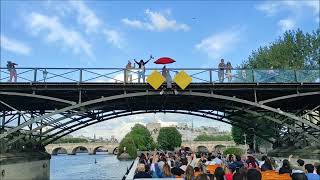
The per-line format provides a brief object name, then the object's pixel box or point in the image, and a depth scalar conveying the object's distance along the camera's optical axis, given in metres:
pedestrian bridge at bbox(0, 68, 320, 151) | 24.72
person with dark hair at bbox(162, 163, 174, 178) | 11.44
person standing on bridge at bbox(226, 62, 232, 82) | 25.70
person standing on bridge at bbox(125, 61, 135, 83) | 25.29
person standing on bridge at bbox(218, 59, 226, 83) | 25.76
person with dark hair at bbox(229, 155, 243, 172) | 13.40
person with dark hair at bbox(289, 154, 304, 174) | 11.89
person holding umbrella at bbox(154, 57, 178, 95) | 24.83
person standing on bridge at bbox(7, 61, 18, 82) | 24.91
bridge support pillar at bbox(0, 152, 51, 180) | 24.02
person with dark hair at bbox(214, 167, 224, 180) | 10.68
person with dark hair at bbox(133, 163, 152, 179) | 10.84
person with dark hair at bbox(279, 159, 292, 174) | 11.24
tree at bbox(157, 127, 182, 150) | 125.56
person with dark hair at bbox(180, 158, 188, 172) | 13.24
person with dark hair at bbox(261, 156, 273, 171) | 12.70
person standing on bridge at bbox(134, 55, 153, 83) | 25.41
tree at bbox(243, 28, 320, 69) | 42.88
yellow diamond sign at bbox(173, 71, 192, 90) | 24.71
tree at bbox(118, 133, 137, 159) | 92.62
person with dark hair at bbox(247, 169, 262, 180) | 8.91
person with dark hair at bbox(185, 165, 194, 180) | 9.04
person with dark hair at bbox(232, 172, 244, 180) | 9.08
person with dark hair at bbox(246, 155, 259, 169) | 13.01
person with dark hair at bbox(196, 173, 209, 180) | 7.80
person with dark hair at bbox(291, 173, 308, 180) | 9.45
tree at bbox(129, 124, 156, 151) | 114.25
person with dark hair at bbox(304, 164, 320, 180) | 9.84
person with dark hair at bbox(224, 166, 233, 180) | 10.82
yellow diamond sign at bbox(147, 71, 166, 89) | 24.58
